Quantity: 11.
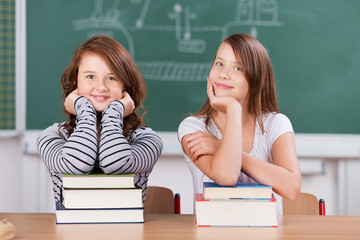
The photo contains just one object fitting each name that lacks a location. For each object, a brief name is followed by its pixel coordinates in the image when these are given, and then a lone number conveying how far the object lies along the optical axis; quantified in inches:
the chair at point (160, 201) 120.7
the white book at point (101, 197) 90.9
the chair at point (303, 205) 118.1
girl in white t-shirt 98.6
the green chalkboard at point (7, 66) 175.0
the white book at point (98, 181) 91.0
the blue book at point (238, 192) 90.5
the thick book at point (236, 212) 90.6
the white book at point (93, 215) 91.8
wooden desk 87.2
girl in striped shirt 97.1
